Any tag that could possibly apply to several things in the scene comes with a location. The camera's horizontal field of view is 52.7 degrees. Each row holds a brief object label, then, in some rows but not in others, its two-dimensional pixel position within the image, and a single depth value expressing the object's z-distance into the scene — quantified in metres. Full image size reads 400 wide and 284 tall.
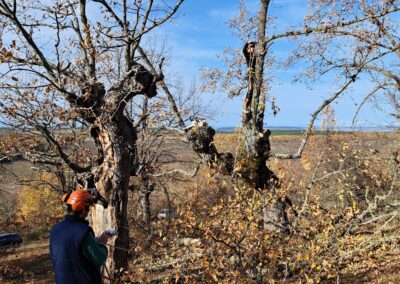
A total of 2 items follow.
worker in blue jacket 4.29
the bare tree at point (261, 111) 11.20
